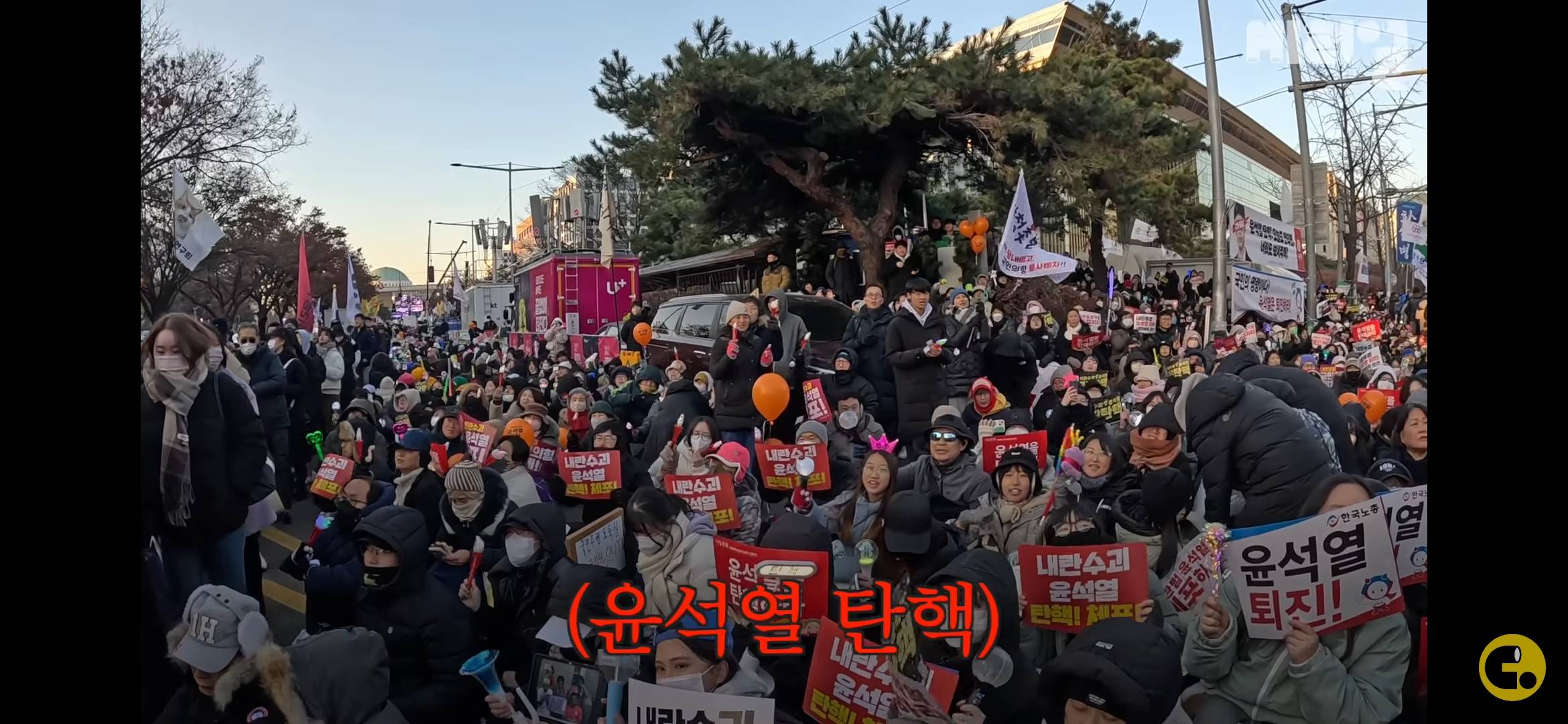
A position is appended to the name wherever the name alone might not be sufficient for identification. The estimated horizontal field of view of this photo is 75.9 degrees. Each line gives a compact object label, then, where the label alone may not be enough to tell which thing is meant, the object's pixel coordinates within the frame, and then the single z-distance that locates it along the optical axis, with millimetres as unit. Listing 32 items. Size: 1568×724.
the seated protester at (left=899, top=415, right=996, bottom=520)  4953
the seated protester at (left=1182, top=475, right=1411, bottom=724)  3016
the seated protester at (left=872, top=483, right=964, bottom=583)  3938
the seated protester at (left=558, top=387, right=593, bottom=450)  7508
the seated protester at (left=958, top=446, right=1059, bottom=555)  4359
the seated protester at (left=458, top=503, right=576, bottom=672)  4207
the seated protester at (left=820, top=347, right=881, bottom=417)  6914
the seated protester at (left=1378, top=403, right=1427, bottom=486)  4848
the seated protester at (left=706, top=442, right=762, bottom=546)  5160
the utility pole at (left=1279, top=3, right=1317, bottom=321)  16609
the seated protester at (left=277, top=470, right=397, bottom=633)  4227
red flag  9133
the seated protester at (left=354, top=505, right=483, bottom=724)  3811
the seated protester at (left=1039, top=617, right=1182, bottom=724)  3021
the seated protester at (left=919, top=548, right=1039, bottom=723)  3502
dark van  11148
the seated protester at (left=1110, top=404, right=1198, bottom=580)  4078
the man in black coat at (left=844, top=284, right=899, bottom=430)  7488
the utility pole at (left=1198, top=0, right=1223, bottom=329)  13398
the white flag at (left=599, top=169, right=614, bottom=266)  14461
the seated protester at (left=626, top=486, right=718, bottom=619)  4191
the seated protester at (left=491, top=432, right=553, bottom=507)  5590
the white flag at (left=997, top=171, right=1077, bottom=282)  10469
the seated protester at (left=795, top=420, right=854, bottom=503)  5984
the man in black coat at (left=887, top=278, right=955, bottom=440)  7281
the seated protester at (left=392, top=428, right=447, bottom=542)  5129
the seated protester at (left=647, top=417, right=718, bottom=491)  5578
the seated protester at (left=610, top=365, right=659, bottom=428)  8398
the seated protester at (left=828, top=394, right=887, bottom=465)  6512
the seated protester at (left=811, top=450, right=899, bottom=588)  4379
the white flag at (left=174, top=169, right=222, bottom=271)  6352
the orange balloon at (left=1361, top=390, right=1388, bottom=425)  6258
